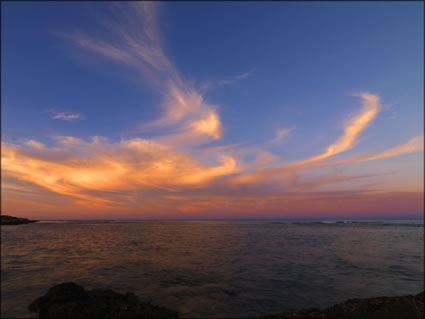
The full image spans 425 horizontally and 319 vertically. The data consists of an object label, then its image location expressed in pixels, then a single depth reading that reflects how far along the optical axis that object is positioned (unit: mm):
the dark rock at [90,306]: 10766
